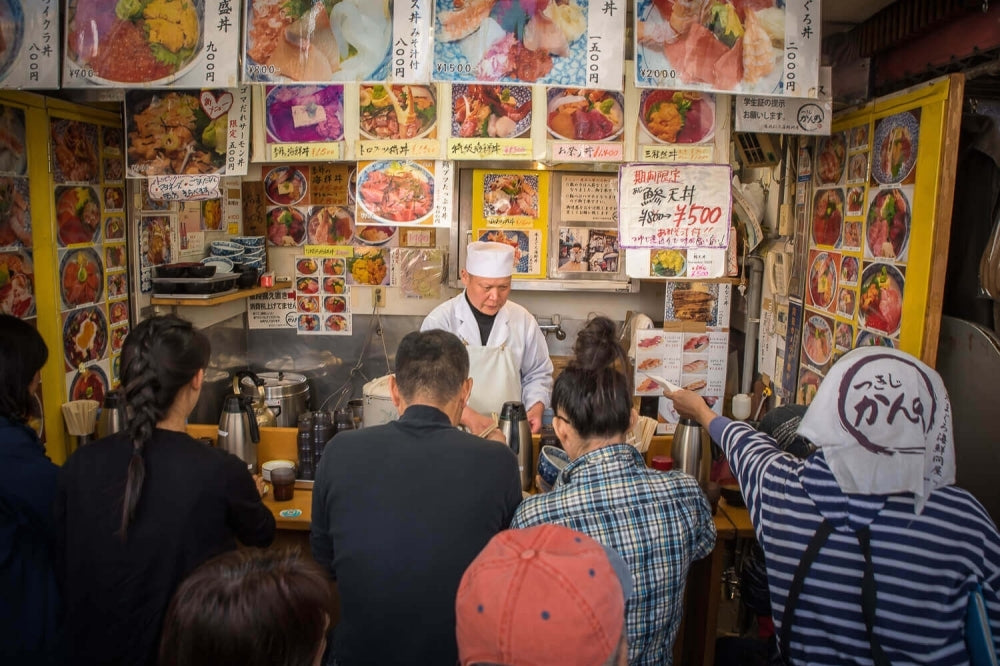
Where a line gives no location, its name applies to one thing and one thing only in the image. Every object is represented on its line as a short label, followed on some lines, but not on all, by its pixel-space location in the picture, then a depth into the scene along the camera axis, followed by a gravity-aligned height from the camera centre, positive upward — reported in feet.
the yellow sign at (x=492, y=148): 11.87 +1.52
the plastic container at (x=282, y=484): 10.53 -3.64
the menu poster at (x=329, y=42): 10.11 +2.75
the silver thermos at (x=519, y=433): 10.85 -2.89
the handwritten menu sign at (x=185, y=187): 12.05 +0.75
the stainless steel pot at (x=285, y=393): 17.20 -3.86
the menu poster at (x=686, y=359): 16.76 -2.63
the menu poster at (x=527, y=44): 10.03 +2.76
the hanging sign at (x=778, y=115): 11.27 +2.10
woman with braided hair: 6.73 -2.79
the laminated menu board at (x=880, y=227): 9.59 +0.37
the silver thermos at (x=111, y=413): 11.09 -2.83
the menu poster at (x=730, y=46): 10.07 +2.82
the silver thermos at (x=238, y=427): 10.96 -2.96
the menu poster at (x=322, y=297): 19.03 -1.62
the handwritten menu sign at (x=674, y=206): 12.23 +0.68
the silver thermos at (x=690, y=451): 10.62 -3.03
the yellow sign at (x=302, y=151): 12.14 +1.42
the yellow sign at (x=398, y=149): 12.08 +1.49
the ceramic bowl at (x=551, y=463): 8.96 -2.79
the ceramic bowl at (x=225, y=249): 16.82 -0.38
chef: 14.60 -2.14
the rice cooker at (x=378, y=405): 11.68 -2.72
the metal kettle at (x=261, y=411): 12.68 -3.18
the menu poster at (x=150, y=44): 10.27 +2.68
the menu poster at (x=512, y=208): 17.70 +0.82
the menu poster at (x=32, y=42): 10.28 +2.65
